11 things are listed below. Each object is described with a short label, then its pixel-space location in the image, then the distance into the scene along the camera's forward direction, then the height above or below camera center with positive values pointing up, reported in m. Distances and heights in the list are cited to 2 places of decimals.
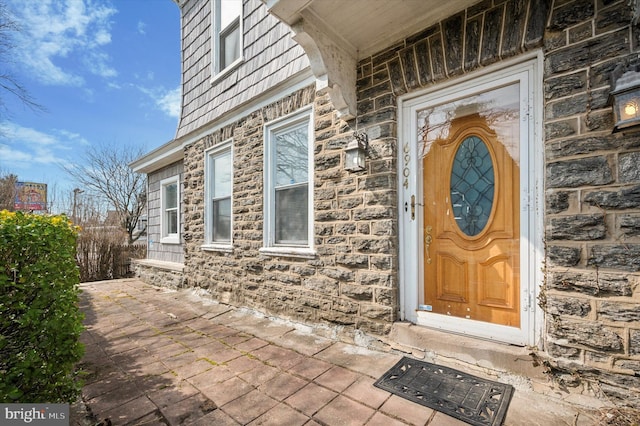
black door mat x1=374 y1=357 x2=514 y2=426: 1.58 -1.16
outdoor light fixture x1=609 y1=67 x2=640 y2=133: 1.42 +0.61
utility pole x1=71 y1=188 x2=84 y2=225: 10.91 +0.74
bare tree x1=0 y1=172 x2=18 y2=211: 11.56 +1.27
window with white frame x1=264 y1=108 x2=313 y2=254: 3.30 +0.44
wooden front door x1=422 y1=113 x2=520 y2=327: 2.07 -0.09
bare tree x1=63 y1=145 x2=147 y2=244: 13.23 +1.76
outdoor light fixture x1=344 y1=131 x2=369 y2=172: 2.56 +0.61
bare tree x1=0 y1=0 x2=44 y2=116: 5.56 +3.22
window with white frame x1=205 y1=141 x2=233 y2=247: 4.54 +0.38
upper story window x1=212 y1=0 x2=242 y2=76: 4.51 +3.17
